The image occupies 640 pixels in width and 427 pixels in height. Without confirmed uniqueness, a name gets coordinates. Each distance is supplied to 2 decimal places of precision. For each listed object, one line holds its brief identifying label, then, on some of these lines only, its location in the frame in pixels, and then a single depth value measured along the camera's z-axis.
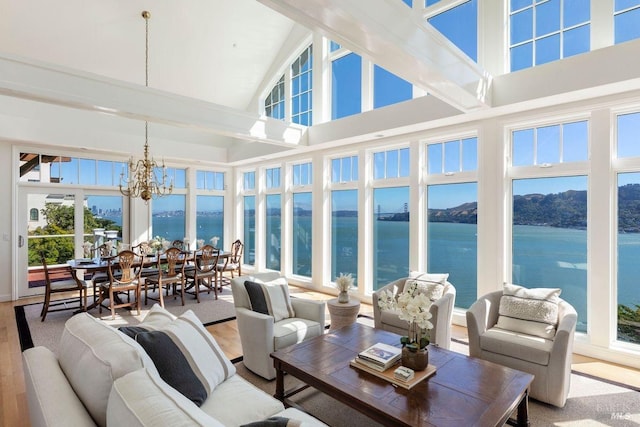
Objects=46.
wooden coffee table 1.89
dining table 5.09
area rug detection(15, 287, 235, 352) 4.26
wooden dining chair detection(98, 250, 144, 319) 4.98
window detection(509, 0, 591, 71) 3.75
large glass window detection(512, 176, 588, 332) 3.99
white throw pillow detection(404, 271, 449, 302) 3.93
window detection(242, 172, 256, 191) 8.85
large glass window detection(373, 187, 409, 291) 5.61
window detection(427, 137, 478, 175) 4.79
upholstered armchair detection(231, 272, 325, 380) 3.10
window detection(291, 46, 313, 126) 6.87
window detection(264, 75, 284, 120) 7.63
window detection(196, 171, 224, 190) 8.72
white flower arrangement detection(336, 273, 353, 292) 4.07
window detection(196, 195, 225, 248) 8.73
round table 3.91
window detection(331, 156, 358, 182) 6.36
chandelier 5.39
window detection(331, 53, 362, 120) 5.98
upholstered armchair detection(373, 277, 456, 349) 3.39
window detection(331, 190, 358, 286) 6.38
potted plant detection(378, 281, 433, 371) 2.33
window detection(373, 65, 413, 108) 5.27
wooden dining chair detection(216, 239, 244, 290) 7.11
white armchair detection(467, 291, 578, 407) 2.67
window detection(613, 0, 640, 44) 3.38
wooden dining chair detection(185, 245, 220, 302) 6.08
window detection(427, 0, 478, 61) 4.52
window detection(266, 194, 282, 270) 8.09
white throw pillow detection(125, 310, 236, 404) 1.80
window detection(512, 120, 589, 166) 3.94
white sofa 1.18
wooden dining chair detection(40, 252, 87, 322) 4.95
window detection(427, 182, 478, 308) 4.81
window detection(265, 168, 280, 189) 8.14
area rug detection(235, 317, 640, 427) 2.53
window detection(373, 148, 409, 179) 5.58
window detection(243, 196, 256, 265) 8.80
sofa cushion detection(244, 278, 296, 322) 3.45
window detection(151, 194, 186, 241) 7.98
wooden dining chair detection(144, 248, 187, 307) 5.64
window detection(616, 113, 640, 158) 3.62
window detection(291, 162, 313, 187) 7.28
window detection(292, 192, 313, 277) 7.26
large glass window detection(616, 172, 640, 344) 3.67
